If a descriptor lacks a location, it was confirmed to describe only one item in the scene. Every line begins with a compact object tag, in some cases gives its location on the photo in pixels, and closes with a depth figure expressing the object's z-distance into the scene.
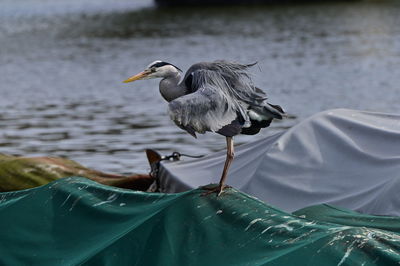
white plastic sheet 14.41
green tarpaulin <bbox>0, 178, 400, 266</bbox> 9.64
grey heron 10.74
